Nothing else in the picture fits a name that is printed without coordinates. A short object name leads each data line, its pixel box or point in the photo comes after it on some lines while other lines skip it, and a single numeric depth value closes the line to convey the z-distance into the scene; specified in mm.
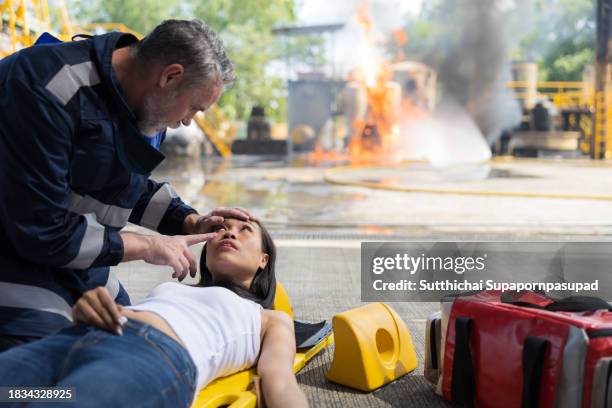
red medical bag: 1951
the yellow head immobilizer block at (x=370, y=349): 2511
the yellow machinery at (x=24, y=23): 11430
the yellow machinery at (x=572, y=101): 24844
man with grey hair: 1818
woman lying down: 1658
